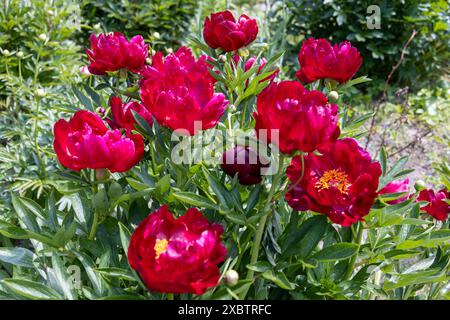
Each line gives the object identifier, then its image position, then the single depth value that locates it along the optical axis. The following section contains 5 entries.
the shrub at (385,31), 3.10
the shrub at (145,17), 2.91
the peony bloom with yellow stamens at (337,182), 0.75
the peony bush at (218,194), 0.70
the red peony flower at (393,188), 0.94
